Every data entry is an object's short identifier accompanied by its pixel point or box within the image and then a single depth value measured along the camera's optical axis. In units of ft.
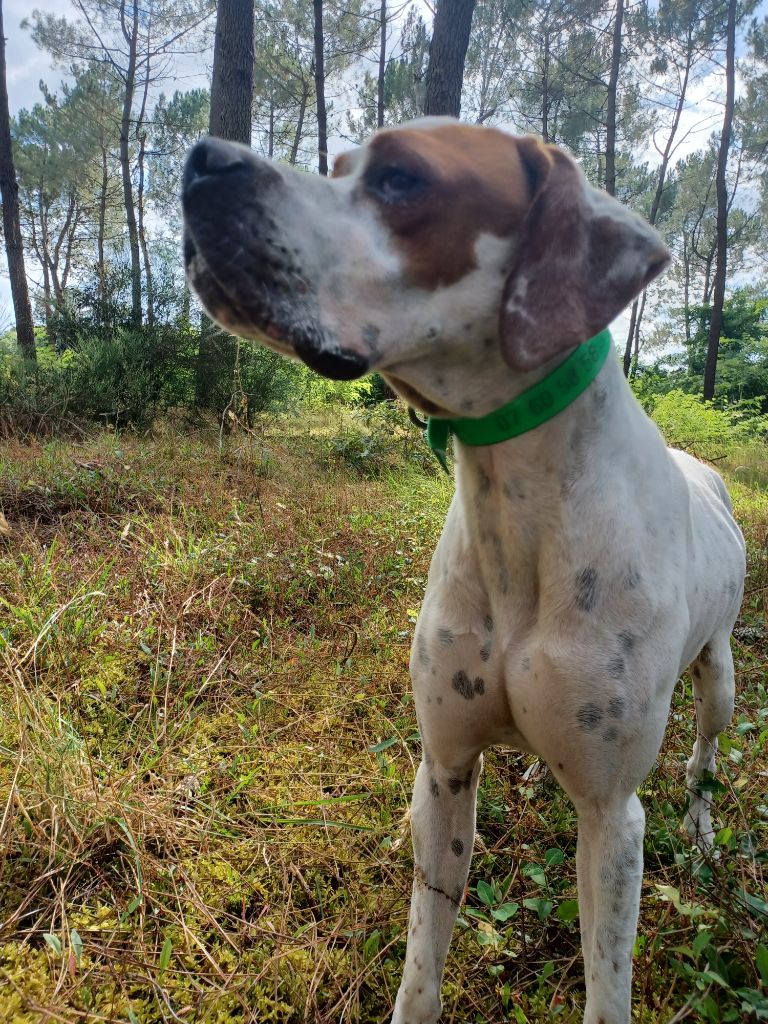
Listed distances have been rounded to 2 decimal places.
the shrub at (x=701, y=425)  32.96
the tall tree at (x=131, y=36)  53.98
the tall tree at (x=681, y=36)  51.07
